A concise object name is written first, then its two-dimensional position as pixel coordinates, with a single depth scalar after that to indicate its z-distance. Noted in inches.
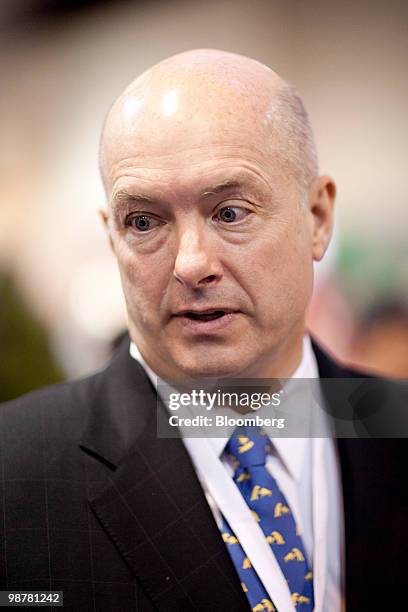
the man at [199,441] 35.3
